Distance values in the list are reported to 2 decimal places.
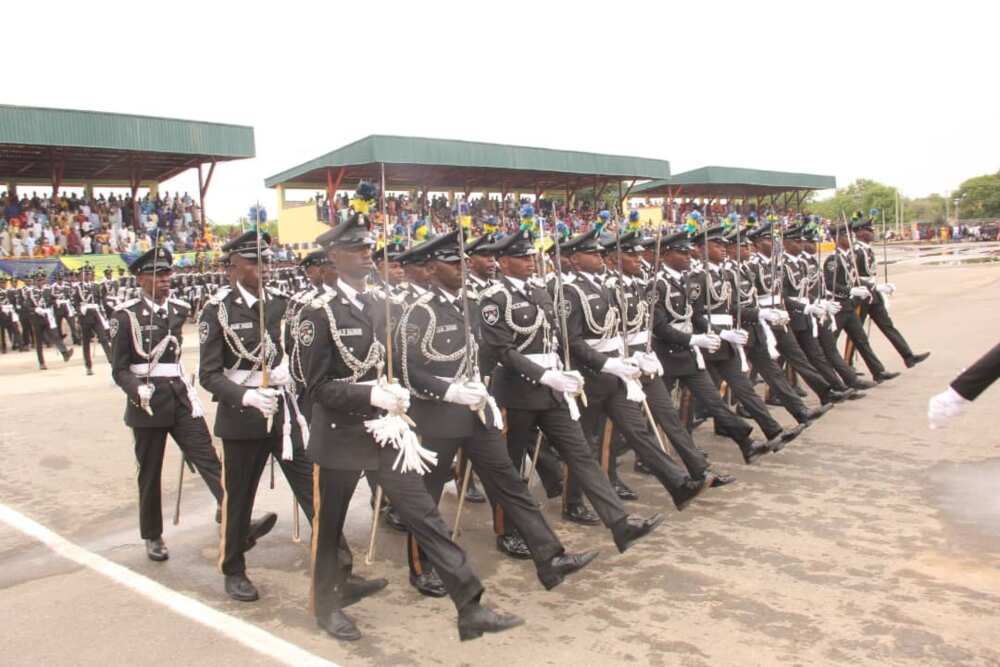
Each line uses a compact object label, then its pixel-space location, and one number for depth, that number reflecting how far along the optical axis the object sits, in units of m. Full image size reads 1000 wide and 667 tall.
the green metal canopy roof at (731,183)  41.62
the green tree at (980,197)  77.50
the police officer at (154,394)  5.32
